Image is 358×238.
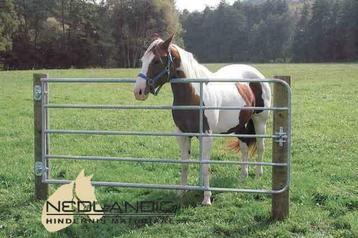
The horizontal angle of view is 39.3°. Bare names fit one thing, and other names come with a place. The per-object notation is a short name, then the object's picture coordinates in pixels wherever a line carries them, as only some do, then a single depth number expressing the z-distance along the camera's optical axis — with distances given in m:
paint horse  5.61
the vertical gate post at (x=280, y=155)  5.36
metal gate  5.36
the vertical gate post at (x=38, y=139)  5.97
